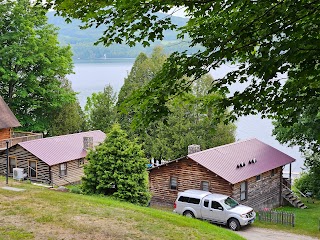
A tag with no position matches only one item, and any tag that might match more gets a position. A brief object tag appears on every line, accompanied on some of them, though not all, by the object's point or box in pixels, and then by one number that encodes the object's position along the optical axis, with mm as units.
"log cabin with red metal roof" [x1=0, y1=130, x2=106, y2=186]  34469
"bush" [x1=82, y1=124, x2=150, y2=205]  23766
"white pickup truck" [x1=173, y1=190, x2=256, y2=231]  24391
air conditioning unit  33872
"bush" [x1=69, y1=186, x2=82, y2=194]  24559
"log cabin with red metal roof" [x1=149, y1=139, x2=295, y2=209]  28797
